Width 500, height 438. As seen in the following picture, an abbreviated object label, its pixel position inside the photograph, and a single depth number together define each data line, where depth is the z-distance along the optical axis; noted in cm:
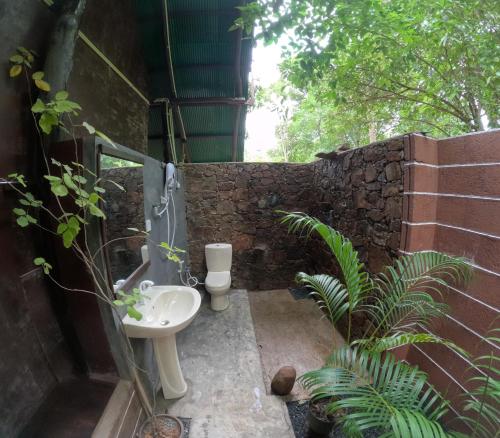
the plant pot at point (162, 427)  133
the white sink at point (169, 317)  151
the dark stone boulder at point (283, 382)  166
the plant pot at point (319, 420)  133
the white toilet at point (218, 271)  271
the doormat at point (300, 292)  311
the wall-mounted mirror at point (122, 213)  131
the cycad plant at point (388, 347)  94
